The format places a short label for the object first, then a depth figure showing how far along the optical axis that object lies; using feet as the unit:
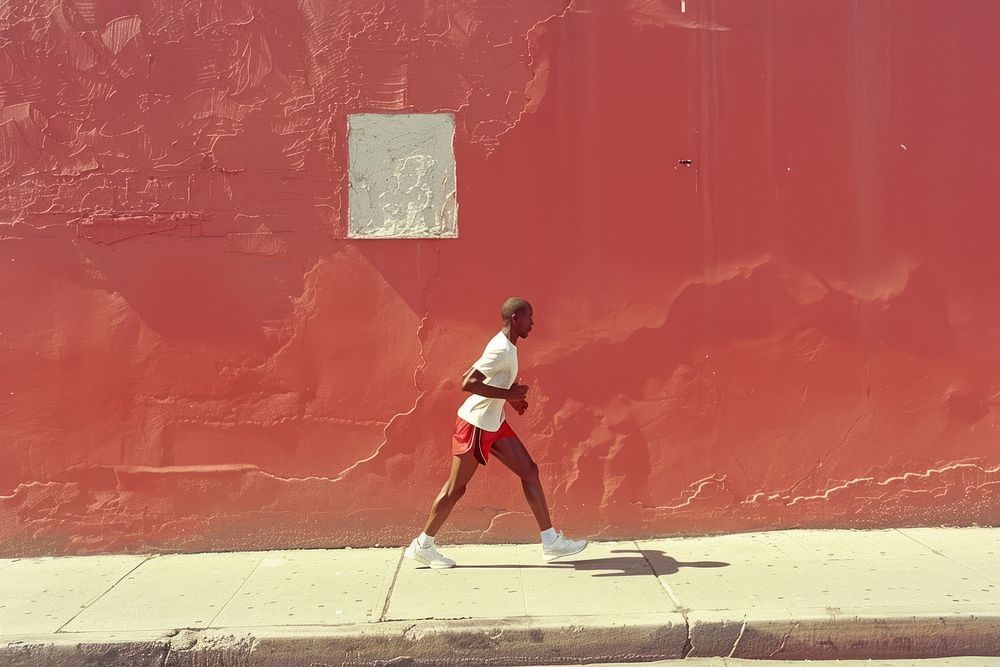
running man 14.85
